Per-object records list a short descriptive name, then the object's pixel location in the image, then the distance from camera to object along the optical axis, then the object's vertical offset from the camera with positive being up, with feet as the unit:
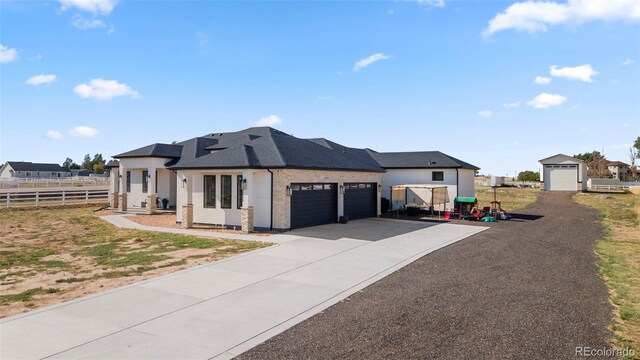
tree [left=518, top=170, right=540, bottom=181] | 264.64 +5.36
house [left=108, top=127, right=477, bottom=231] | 62.75 +0.87
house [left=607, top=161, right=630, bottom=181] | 283.59 +10.63
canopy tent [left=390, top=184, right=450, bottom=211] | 89.92 -2.76
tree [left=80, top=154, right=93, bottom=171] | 417.69 +22.18
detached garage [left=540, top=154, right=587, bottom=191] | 169.99 +4.53
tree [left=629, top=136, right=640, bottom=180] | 271.49 +17.26
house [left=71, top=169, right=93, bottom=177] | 340.61 +10.08
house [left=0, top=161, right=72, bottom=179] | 288.10 +10.14
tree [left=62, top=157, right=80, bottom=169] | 438.40 +23.70
